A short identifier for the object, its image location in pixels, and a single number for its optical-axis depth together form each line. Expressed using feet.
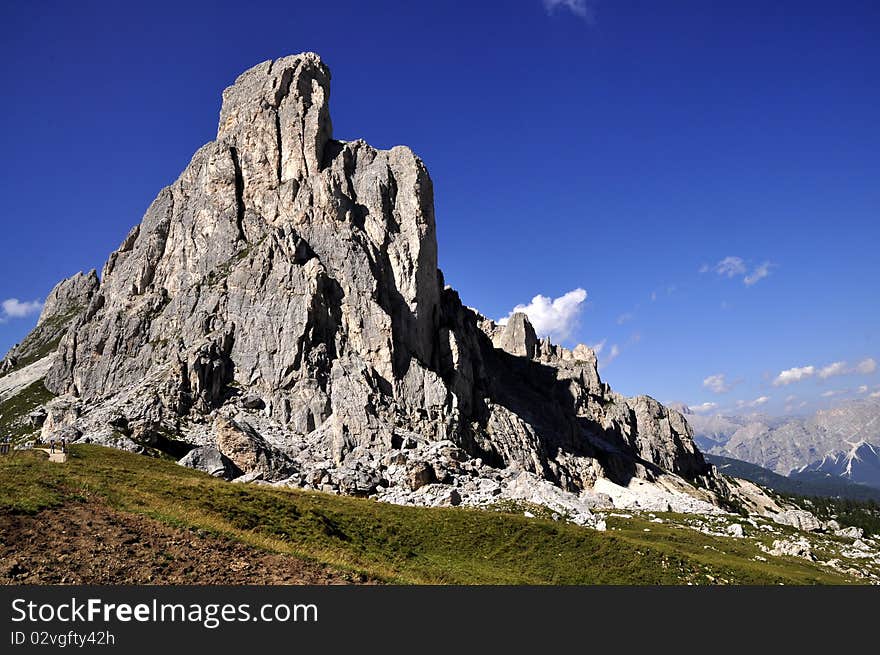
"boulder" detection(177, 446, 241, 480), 249.96
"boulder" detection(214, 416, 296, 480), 279.08
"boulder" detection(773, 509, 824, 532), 426.51
